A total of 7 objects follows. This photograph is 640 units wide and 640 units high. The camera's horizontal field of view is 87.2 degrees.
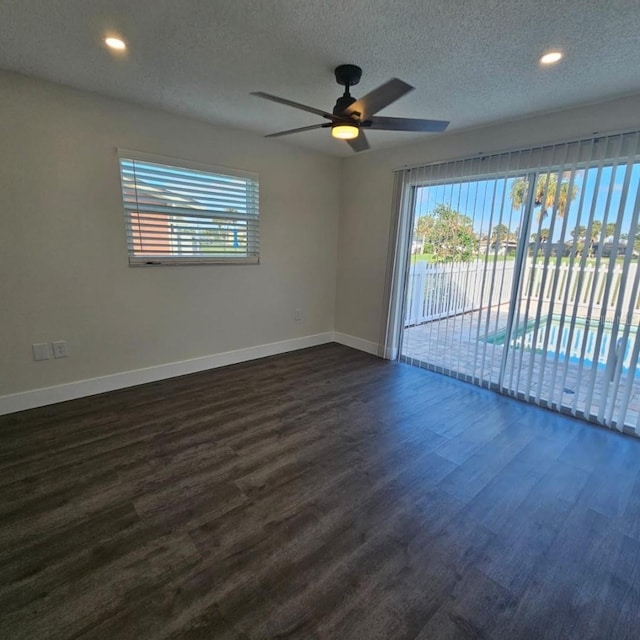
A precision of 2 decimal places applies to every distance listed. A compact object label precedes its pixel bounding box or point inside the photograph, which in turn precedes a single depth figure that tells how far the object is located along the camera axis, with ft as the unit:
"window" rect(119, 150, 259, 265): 9.93
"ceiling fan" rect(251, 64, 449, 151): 6.07
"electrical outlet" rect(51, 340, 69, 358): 9.27
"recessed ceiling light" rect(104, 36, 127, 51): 6.41
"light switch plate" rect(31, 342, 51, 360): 8.99
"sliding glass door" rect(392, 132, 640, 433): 8.27
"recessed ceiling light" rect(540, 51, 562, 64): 6.39
